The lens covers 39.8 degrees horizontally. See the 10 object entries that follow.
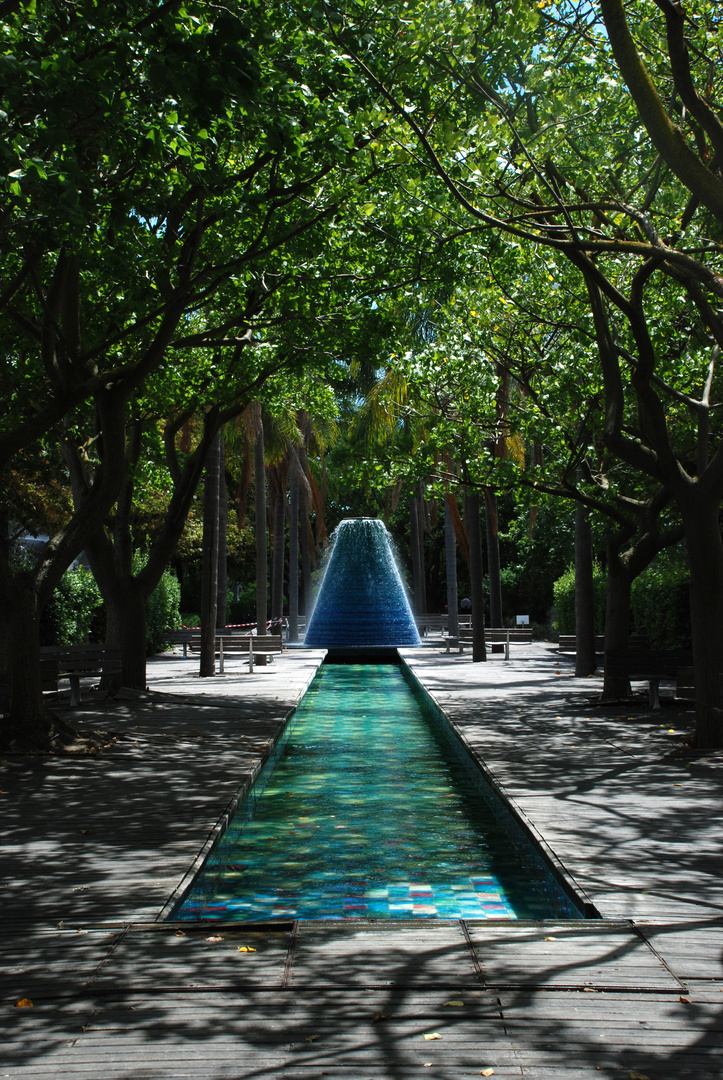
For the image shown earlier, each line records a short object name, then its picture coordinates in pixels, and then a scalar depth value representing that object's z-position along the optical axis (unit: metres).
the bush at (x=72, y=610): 22.48
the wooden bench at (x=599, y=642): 17.83
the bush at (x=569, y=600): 27.02
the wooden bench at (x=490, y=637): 28.88
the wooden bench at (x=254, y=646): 23.31
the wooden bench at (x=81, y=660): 14.16
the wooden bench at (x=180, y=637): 28.94
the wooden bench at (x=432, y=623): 37.97
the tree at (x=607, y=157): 8.05
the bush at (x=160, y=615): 29.80
